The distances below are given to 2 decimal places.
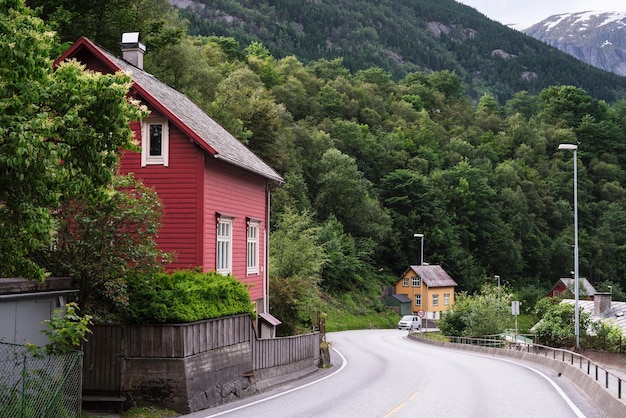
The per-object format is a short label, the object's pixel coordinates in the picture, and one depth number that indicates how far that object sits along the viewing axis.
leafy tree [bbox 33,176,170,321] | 18.52
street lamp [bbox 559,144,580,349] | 34.51
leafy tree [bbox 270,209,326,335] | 35.03
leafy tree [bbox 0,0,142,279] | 11.90
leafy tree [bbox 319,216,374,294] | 83.62
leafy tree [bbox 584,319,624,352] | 40.06
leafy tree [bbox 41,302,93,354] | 15.48
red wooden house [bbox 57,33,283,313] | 24.25
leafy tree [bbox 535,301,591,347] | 43.59
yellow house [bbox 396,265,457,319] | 96.56
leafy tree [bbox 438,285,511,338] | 53.72
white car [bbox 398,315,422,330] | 80.06
